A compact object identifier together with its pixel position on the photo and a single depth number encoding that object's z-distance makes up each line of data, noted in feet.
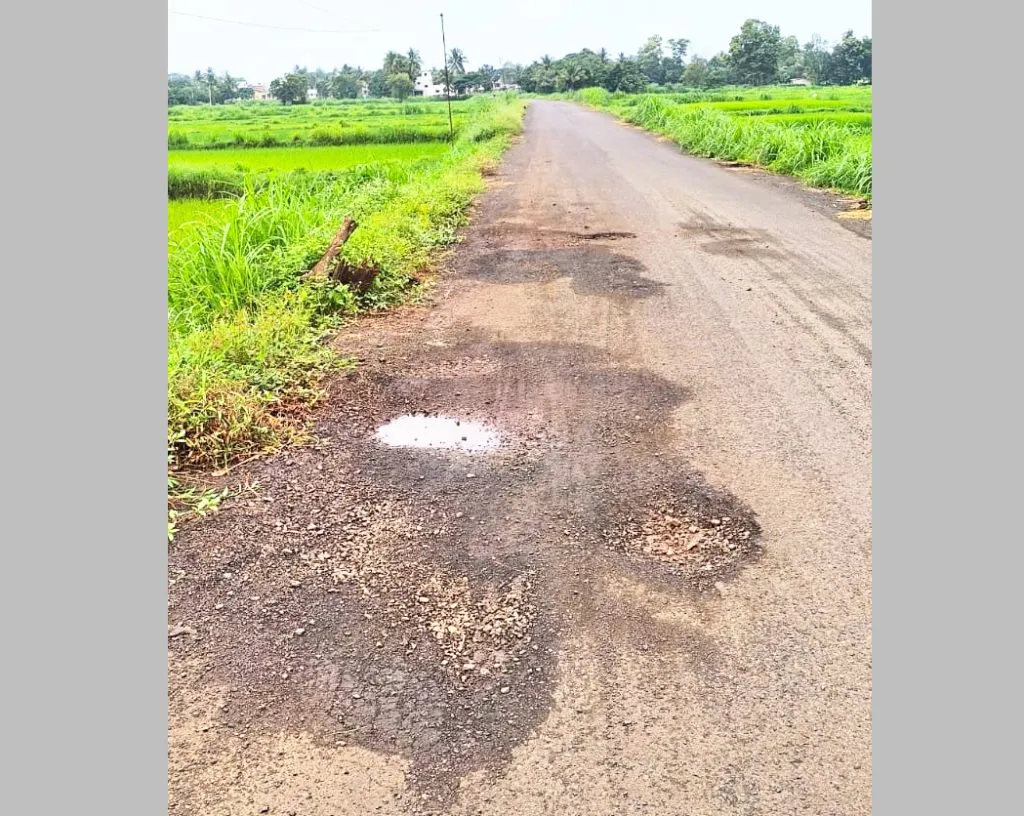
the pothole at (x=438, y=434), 14.44
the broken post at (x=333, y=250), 22.43
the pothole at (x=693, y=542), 10.80
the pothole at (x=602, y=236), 30.25
